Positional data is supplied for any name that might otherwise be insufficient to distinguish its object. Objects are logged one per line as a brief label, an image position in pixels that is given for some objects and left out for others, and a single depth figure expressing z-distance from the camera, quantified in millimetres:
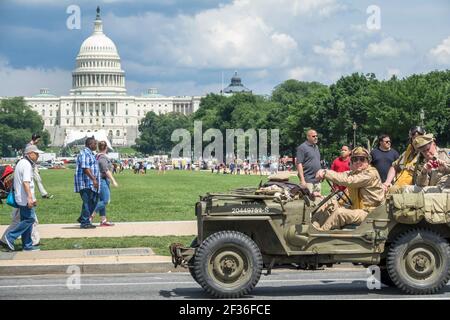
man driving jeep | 12766
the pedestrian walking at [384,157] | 17884
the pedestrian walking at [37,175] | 20134
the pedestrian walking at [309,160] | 18891
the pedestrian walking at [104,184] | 22750
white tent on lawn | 187125
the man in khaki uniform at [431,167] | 13375
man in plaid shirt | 20984
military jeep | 12328
